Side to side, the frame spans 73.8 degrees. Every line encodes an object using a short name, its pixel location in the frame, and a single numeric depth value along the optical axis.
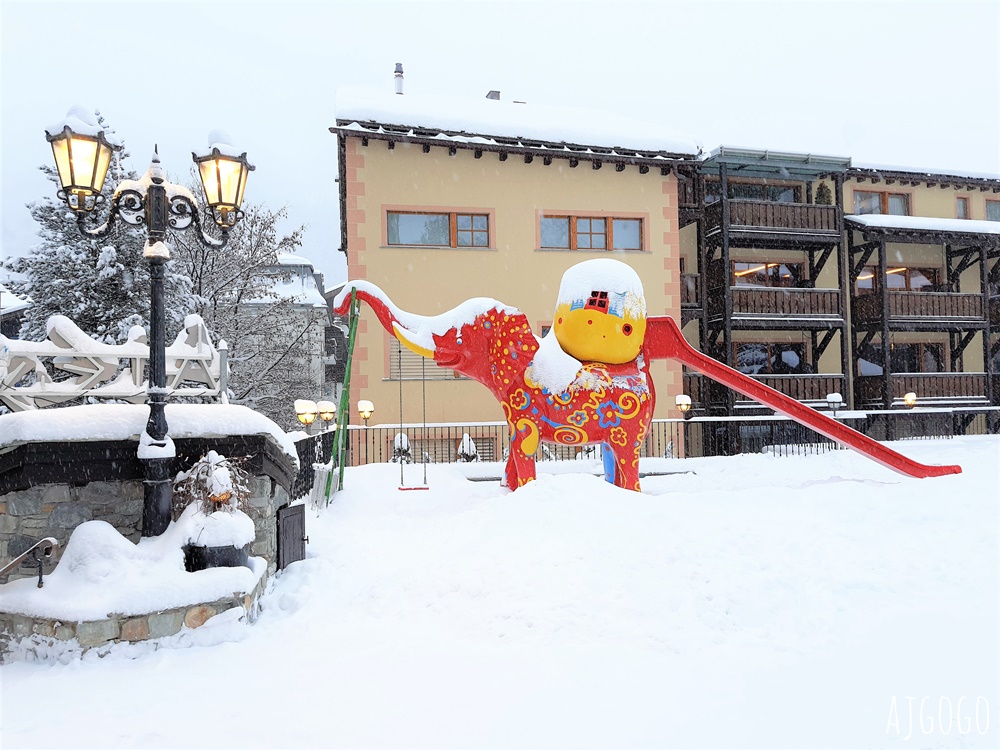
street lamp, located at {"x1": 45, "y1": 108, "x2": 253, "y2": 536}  4.98
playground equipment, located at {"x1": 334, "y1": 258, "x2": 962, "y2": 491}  9.02
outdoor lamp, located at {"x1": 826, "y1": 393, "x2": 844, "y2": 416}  16.05
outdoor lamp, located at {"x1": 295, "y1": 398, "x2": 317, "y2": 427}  10.87
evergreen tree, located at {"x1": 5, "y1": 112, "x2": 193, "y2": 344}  12.64
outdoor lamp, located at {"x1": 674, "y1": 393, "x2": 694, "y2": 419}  15.89
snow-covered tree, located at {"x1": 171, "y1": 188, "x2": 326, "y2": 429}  17.33
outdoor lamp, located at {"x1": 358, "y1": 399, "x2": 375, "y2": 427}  12.65
